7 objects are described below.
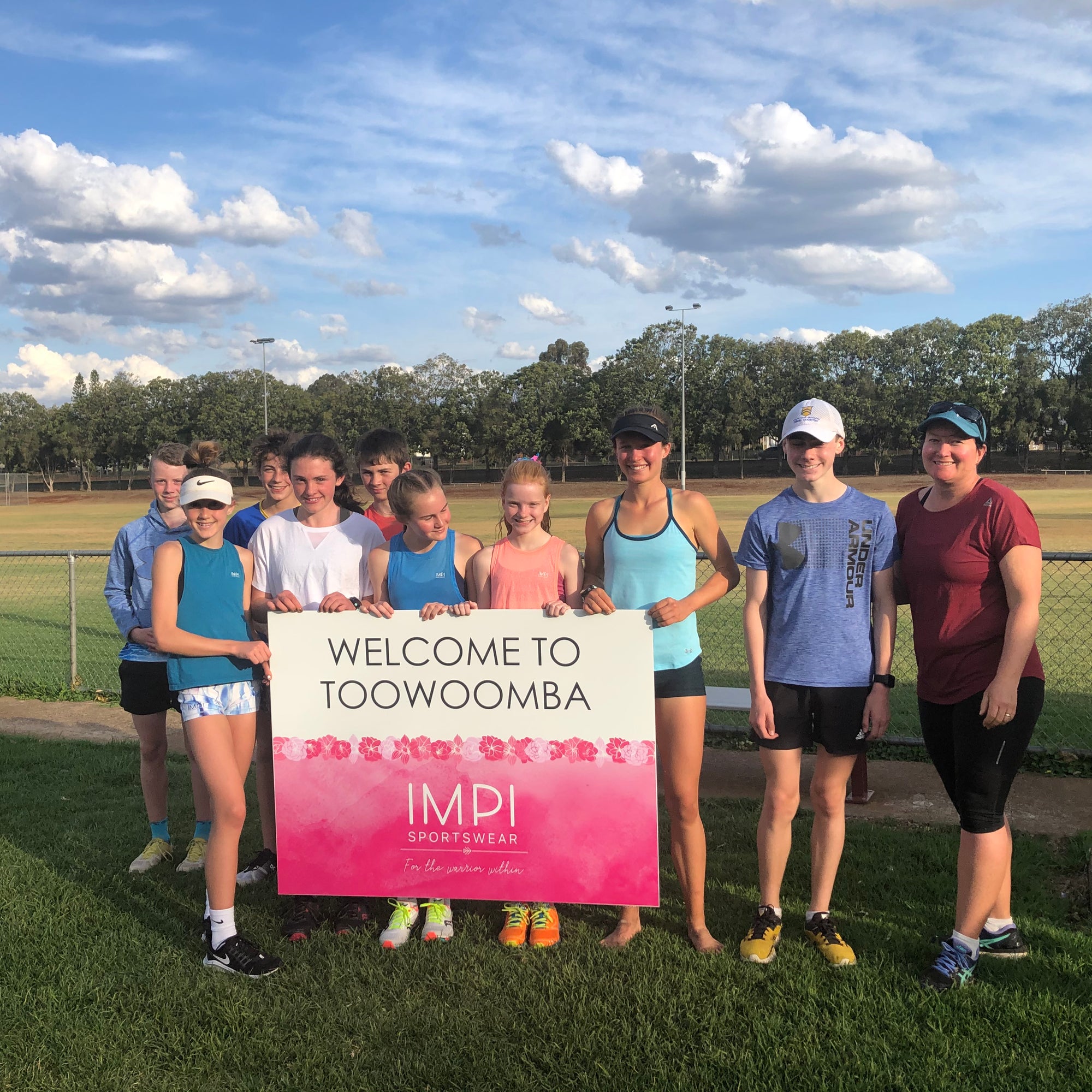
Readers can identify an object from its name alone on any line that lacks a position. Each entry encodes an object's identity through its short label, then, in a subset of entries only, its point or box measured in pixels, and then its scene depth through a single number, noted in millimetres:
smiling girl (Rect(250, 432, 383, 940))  3777
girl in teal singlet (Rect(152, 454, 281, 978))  3434
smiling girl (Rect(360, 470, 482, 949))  3588
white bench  5090
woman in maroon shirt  3080
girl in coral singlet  3539
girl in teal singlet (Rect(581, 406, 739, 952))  3463
